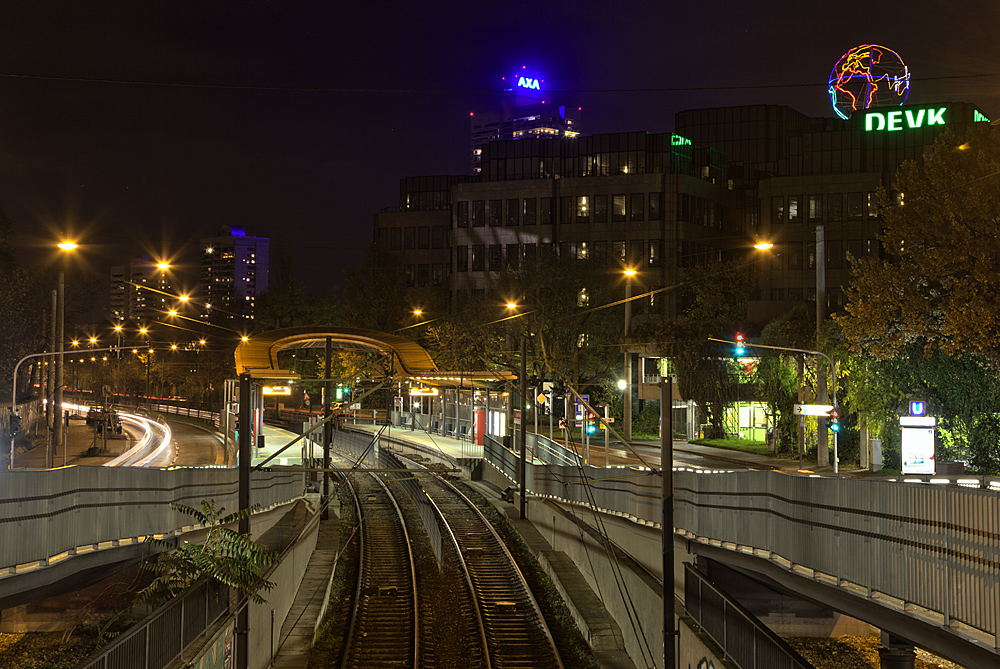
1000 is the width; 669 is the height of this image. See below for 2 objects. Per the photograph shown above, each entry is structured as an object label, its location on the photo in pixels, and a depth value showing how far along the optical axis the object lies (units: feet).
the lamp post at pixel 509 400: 151.25
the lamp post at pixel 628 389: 178.60
